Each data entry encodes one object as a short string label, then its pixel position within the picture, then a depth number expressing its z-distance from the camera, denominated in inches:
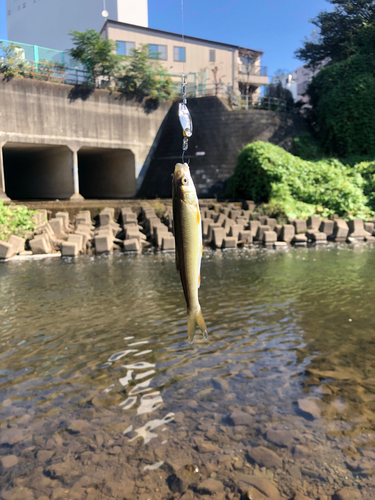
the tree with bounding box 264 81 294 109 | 1112.2
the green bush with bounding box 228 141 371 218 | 773.3
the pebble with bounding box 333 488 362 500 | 112.3
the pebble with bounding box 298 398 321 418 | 150.7
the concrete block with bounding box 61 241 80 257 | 518.9
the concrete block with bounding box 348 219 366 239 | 681.0
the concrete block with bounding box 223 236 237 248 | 585.0
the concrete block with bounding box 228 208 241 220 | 704.5
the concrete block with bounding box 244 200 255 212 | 768.9
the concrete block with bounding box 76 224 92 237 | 603.6
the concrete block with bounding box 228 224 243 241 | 621.9
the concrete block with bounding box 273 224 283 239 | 646.5
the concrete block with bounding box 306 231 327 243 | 653.9
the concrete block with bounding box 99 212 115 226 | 663.1
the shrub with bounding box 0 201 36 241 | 575.2
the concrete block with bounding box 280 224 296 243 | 636.7
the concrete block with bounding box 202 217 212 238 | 641.1
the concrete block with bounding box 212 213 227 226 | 656.5
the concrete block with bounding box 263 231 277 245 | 619.8
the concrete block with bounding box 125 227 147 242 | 582.9
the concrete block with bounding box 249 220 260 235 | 652.7
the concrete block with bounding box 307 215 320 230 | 689.6
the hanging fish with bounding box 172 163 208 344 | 99.7
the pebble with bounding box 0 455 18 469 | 127.2
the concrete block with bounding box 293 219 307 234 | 677.9
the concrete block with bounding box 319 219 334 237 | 679.1
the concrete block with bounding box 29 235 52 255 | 532.1
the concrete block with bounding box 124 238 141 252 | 558.9
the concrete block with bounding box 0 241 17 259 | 504.4
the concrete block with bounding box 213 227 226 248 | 589.9
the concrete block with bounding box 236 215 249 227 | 661.3
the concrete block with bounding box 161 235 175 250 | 560.7
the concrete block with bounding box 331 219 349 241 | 669.3
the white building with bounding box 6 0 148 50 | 1424.7
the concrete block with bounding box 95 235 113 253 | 545.1
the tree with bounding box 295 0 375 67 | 1085.8
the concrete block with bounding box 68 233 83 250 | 538.0
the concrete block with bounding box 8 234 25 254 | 530.0
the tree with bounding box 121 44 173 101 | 1018.7
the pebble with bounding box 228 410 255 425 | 146.3
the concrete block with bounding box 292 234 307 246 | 638.8
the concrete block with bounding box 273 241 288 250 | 600.7
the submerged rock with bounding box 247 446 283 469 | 125.6
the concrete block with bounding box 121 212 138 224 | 663.8
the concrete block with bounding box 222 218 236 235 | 643.5
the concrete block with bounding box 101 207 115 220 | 684.7
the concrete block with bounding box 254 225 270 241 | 641.0
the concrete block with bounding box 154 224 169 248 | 572.7
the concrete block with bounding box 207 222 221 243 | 605.9
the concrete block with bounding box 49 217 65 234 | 608.7
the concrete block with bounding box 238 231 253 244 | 618.2
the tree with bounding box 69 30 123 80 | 968.3
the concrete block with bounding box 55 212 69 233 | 644.3
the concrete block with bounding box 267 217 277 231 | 676.1
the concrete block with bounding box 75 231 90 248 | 564.2
